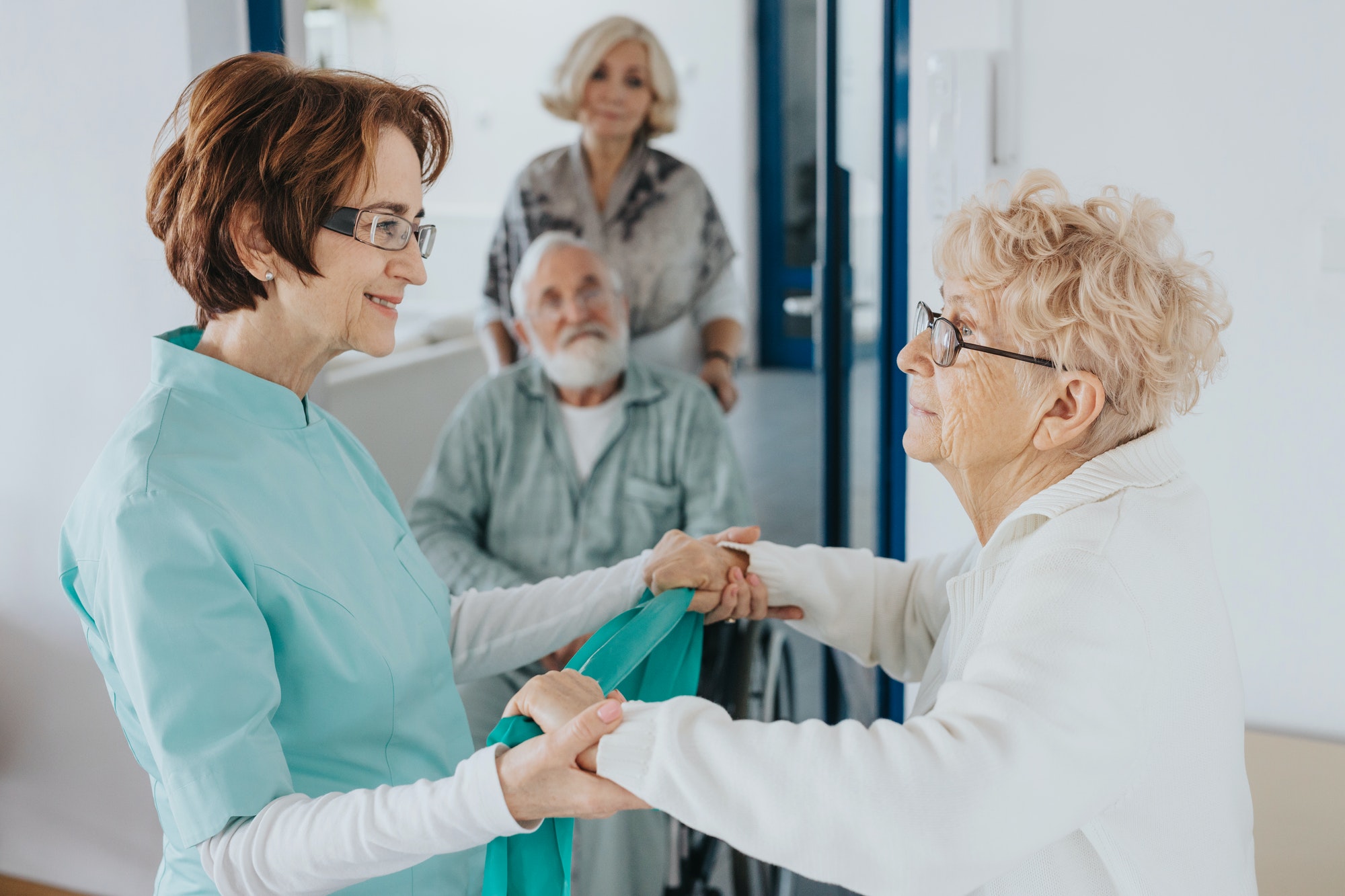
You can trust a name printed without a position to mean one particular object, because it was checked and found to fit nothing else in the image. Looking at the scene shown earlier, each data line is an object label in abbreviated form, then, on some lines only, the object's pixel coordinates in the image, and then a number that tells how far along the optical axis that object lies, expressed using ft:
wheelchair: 6.16
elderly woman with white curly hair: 2.88
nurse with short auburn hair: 3.20
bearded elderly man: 8.29
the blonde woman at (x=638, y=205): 9.37
